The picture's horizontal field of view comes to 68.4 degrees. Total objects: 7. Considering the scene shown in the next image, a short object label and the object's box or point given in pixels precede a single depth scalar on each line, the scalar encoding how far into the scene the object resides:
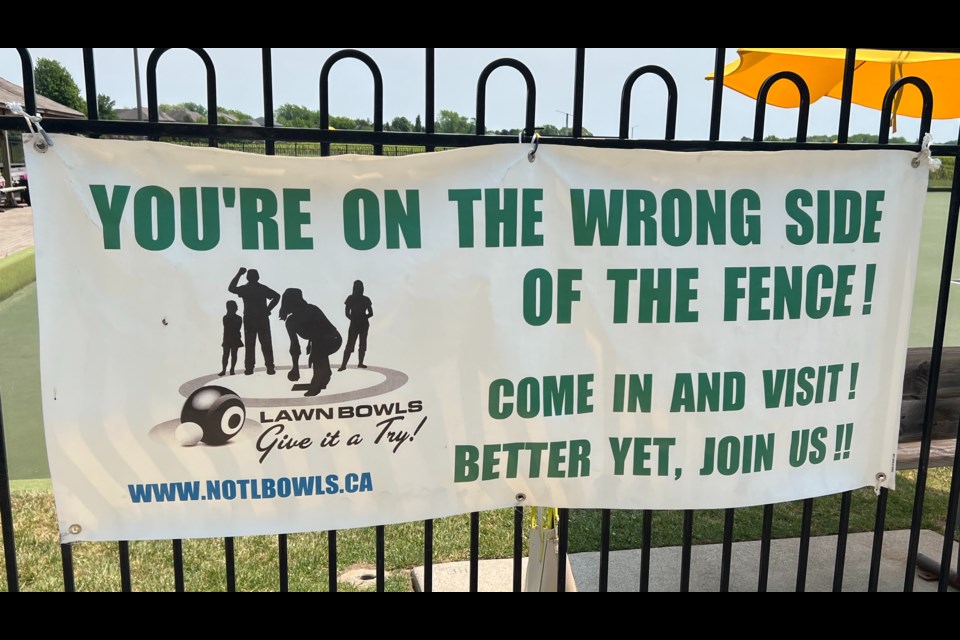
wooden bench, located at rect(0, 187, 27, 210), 18.06
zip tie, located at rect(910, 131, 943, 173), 2.24
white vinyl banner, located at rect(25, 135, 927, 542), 1.92
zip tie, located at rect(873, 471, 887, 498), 2.42
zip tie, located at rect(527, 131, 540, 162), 2.03
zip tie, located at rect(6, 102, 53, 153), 1.81
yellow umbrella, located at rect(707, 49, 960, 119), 5.77
